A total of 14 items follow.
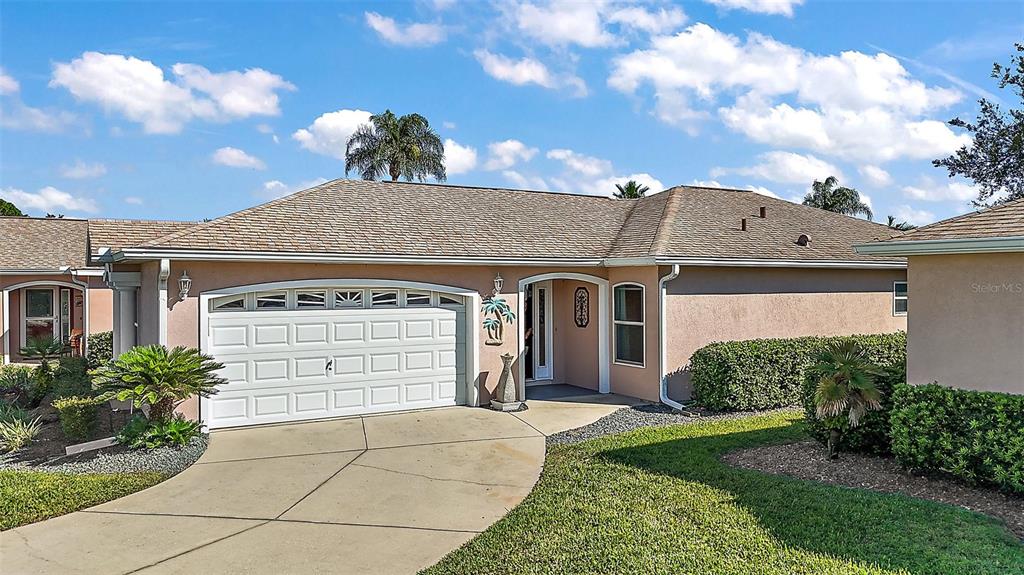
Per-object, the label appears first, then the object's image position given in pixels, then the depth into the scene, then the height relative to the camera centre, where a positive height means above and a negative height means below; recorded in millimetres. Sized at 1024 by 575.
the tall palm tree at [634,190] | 33750 +5694
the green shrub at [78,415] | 8695 -1628
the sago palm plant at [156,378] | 8070 -1047
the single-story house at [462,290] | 9753 +91
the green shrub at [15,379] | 13191 -1698
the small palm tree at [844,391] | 7223 -1180
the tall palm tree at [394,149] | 34969 +8430
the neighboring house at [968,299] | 6355 -104
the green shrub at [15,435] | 8641 -1895
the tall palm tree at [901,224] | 28705 +3164
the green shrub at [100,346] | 16562 -1231
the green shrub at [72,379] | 10547 -1485
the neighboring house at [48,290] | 17812 +320
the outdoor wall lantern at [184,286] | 9219 +199
